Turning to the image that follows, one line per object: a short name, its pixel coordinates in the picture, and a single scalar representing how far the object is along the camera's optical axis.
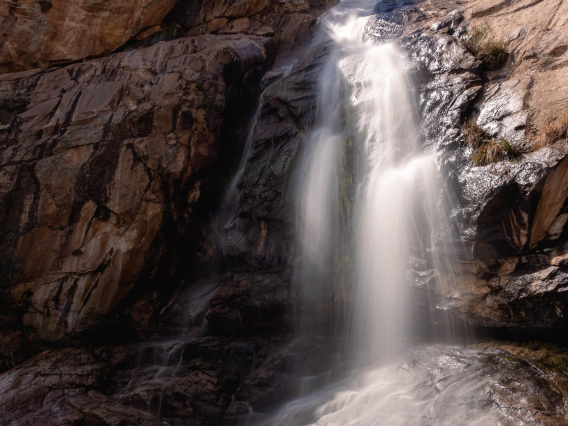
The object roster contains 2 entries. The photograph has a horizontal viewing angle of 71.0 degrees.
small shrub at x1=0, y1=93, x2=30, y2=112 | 11.35
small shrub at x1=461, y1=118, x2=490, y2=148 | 6.76
